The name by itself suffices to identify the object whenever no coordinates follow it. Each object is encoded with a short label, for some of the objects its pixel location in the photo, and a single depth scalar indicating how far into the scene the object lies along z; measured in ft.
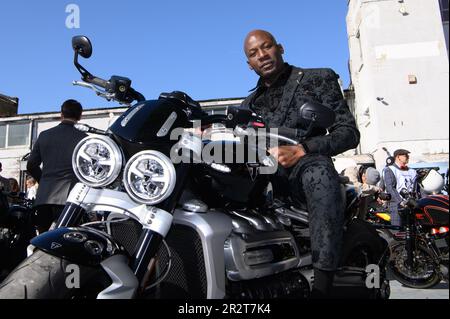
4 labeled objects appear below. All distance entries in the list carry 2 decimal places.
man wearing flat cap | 11.70
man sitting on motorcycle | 6.86
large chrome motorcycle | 5.19
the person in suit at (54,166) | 12.16
